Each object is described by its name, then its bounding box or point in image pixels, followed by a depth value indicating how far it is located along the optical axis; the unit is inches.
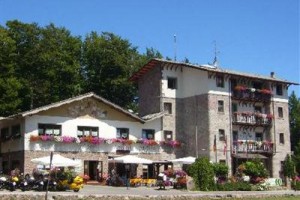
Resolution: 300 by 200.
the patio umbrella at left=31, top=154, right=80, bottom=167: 1363.2
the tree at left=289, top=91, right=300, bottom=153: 2901.1
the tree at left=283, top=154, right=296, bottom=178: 2025.1
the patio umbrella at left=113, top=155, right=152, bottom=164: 1637.9
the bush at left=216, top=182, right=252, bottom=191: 1546.5
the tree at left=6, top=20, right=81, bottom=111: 2252.7
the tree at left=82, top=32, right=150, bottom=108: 2485.2
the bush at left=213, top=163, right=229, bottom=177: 1616.4
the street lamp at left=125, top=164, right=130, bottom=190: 1831.4
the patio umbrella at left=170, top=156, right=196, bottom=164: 1708.0
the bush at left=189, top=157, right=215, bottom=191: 1509.6
